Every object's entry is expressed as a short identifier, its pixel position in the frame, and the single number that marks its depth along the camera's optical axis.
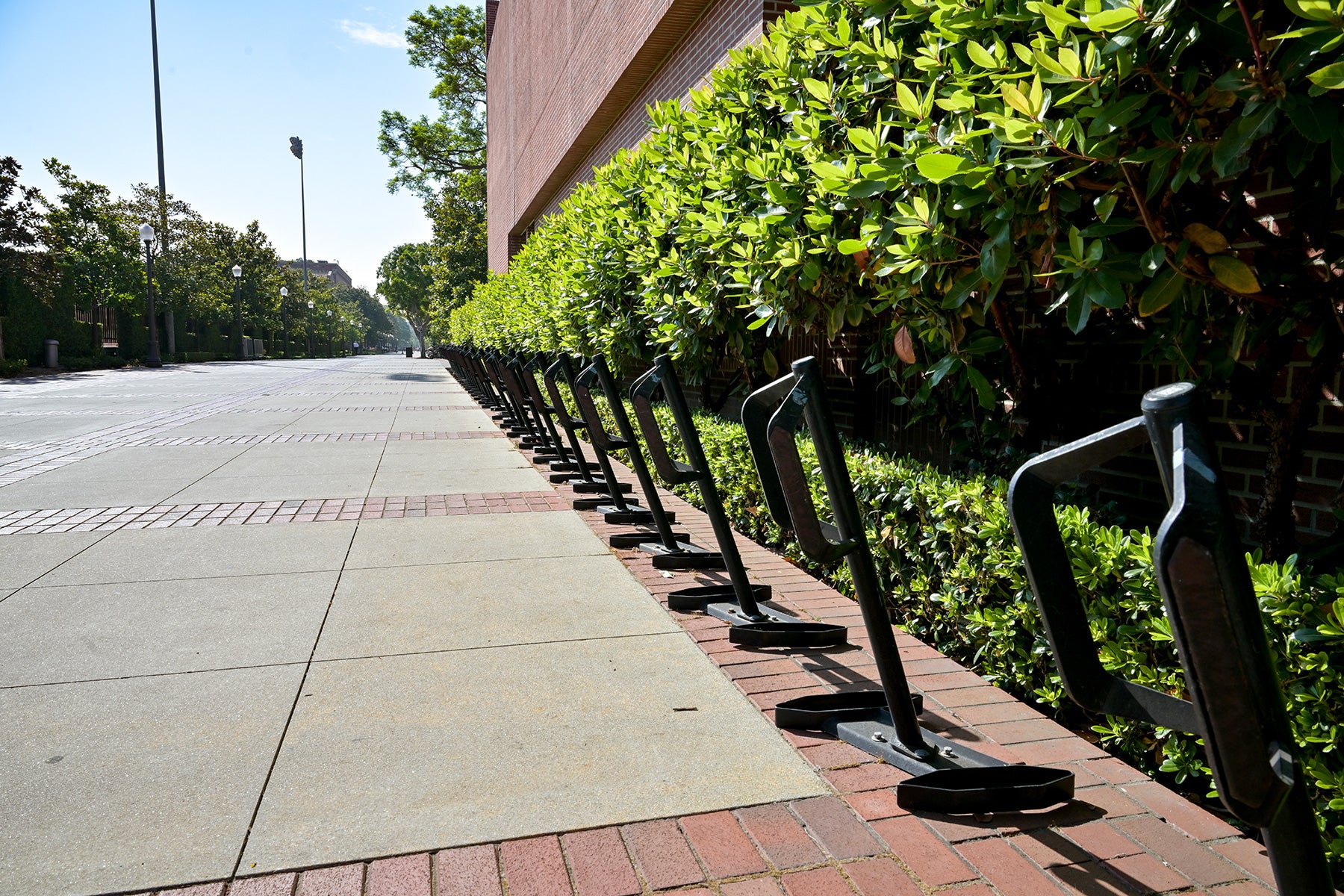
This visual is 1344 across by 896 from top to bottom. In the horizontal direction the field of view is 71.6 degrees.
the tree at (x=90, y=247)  38.34
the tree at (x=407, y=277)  51.88
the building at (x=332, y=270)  185.75
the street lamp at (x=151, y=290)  38.97
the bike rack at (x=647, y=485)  5.11
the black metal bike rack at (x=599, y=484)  5.46
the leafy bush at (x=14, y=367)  30.20
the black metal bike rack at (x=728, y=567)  3.84
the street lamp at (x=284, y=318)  72.50
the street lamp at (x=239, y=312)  63.80
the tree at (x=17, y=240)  34.59
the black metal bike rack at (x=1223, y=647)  1.20
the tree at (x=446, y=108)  45.84
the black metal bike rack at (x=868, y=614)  2.43
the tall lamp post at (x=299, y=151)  86.88
